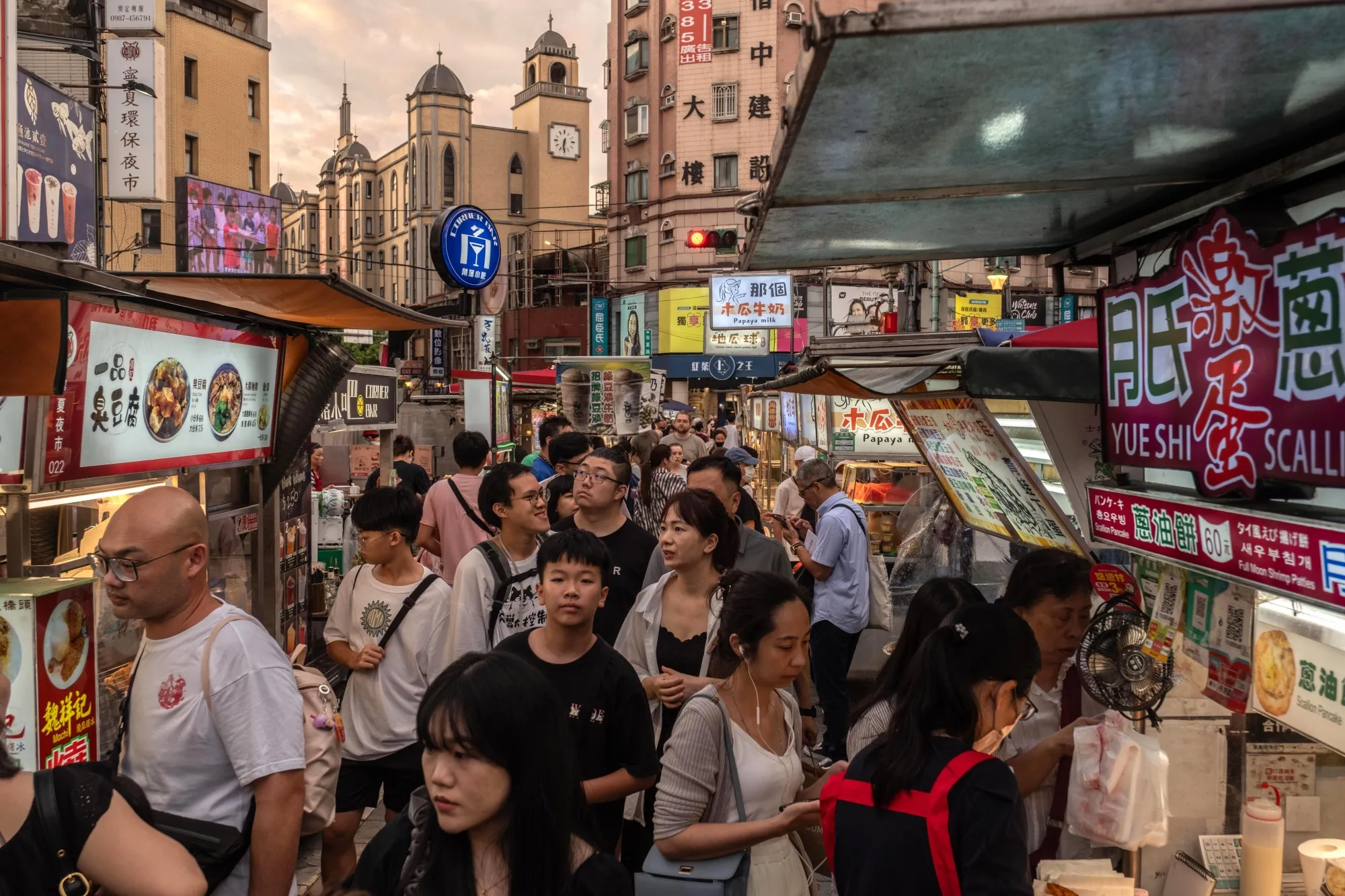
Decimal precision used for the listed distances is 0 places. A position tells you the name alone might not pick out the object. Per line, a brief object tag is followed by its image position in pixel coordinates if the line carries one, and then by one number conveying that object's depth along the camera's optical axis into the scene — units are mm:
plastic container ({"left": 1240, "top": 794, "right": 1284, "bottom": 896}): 4195
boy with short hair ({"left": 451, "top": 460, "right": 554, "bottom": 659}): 4836
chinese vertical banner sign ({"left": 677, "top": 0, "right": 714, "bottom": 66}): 35469
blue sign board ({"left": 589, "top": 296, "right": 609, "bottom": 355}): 43031
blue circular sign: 11602
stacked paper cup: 4020
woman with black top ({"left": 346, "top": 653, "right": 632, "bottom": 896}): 2240
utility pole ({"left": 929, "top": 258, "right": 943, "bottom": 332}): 16058
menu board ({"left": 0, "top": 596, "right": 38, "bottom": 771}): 3996
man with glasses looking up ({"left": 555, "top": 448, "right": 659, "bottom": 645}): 5742
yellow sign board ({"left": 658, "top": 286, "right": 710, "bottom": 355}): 39781
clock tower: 62531
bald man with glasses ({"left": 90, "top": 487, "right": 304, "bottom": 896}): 2910
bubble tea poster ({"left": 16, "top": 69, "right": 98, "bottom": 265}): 13891
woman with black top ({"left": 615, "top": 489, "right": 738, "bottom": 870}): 4605
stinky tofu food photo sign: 4742
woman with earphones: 3244
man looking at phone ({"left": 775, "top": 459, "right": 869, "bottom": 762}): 7469
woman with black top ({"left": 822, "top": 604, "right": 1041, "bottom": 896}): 2561
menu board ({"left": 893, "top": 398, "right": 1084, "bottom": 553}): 5070
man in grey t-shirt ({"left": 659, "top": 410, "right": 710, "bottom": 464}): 17972
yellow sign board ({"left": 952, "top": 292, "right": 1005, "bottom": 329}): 30859
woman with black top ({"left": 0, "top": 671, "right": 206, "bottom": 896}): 2080
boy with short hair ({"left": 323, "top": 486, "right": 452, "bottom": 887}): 4762
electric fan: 3756
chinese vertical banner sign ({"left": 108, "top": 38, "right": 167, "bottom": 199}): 17828
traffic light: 13578
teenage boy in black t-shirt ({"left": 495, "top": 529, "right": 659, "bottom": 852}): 3705
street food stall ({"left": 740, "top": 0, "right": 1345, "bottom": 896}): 2160
